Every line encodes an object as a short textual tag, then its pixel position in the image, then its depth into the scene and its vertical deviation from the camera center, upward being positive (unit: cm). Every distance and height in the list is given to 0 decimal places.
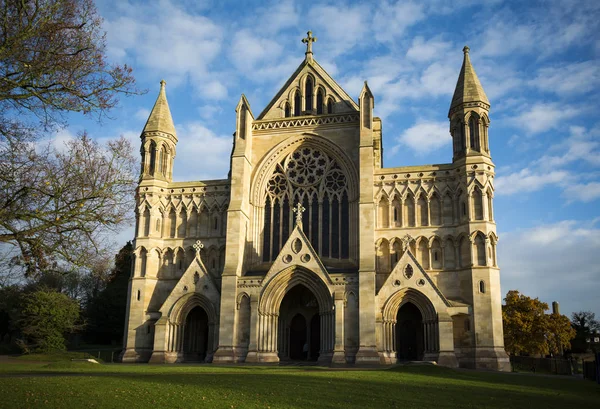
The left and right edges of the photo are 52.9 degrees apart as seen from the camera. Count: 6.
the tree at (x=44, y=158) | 1212 +412
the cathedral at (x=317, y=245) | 3328 +589
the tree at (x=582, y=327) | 6669 +304
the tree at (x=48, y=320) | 4494 +148
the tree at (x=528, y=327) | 5022 +183
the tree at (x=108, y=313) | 5947 +270
